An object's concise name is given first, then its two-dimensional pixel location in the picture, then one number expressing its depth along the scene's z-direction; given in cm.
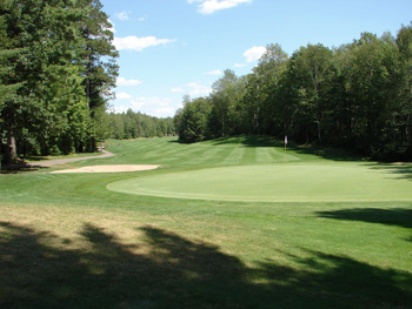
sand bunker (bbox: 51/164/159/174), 3064
